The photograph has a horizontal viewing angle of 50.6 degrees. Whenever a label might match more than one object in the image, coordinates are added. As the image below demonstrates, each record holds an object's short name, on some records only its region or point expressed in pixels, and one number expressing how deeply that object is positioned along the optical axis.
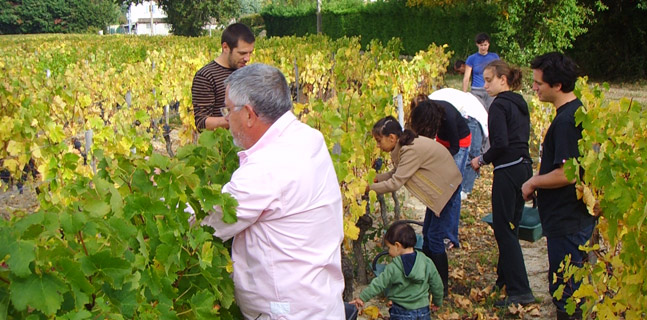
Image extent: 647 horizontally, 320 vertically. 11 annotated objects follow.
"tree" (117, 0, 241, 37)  49.69
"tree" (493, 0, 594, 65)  18.00
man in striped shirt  4.29
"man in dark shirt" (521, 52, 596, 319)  3.60
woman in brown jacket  4.50
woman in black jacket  4.36
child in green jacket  3.85
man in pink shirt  2.02
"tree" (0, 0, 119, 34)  63.44
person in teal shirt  8.68
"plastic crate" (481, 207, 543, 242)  4.76
